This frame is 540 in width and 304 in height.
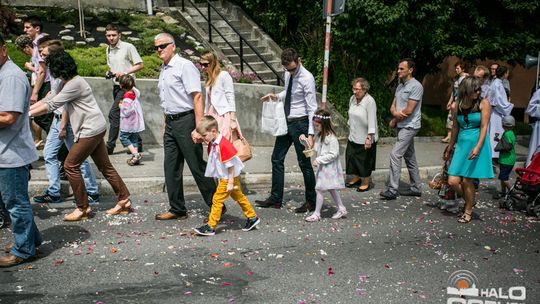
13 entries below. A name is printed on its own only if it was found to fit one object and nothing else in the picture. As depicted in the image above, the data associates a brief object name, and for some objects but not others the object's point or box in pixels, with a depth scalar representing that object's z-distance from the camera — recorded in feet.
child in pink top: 29.99
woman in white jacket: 22.95
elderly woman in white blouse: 27.43
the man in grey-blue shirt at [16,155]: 16.71
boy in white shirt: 20.27
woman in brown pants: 20.66
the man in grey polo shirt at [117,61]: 30.73
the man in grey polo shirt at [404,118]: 26.30
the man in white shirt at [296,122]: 23.36
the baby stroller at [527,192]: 24.02
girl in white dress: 22.70
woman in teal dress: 22.00
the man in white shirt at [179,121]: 21.43
